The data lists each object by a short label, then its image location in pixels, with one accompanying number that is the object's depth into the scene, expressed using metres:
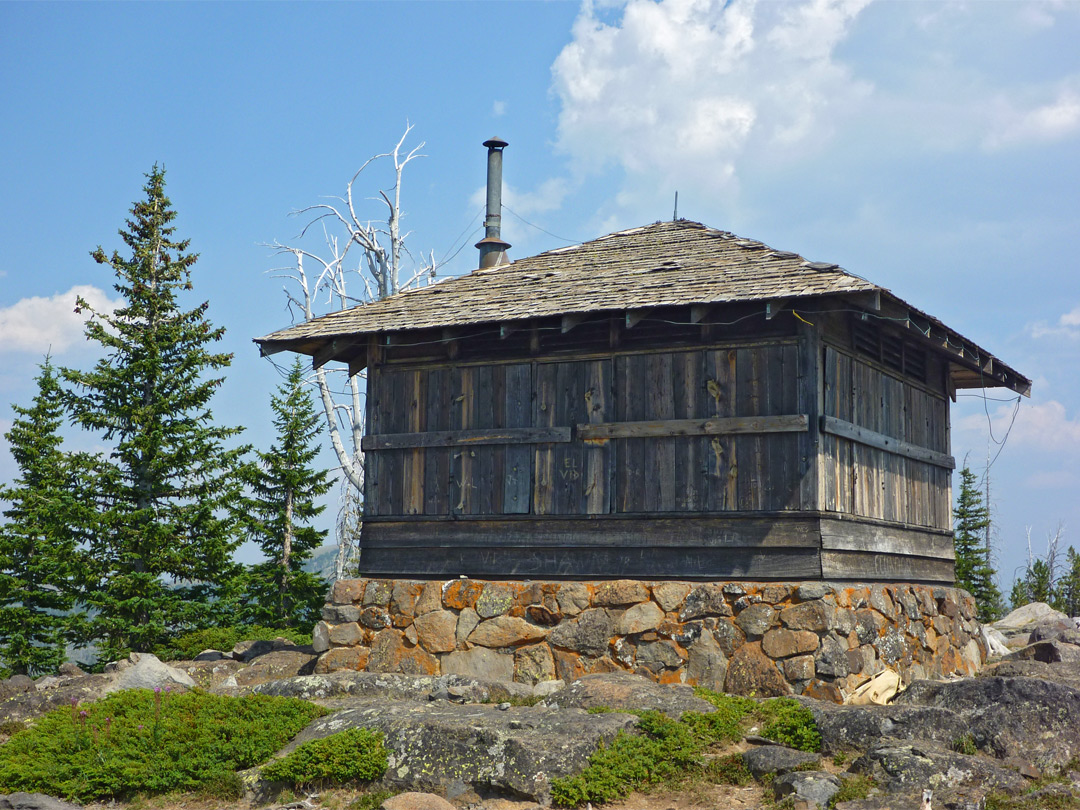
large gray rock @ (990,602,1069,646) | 21.95
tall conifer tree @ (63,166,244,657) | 19.41
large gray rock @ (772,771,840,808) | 8.19
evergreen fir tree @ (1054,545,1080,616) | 32.16
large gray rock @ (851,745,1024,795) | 8.21
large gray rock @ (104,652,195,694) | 13.13
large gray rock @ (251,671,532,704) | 11.42
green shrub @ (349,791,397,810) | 8.73
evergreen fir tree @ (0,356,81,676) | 19.53
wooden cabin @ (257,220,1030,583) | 11.95
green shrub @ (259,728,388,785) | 9.12
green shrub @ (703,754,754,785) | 8.84
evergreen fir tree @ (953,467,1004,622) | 27.56
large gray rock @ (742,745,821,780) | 8.77
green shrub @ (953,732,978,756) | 8.95
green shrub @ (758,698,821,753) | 9.33
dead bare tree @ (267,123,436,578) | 27.75
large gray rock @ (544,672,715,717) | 10.17
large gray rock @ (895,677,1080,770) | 8.91
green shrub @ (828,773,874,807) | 8.16
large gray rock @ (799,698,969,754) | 9.16
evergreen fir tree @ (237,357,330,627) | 21.66
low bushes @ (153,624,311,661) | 17.83
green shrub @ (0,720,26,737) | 11.43
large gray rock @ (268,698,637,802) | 8.77
